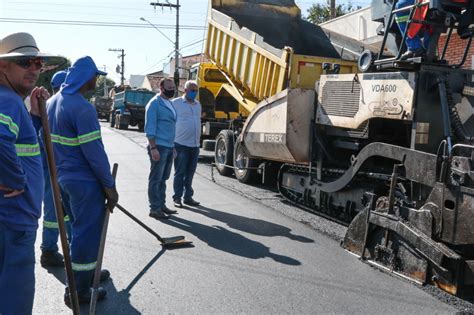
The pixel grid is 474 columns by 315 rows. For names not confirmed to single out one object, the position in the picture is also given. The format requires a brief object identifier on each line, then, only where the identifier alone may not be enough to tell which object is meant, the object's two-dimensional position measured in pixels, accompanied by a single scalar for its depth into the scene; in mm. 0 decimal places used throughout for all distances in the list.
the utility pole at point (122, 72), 72438
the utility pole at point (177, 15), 36362
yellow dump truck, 7051
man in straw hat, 2600
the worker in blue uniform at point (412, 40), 5230
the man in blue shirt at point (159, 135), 6656
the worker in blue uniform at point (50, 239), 4695
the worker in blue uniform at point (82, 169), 3768
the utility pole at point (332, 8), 23906
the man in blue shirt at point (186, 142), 7578
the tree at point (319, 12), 36072
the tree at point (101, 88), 88075
